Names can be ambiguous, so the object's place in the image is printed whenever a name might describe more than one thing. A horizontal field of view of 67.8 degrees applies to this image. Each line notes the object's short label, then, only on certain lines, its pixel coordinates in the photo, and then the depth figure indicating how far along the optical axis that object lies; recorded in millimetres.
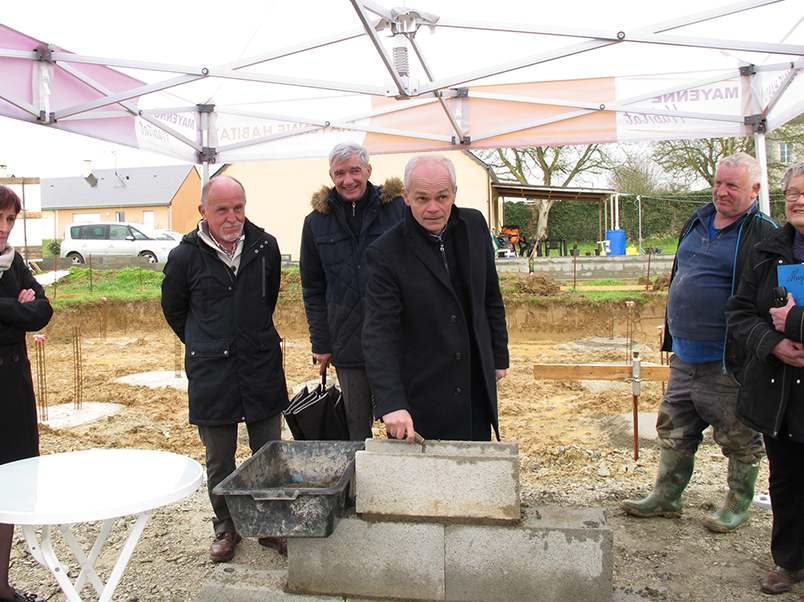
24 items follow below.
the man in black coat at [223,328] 3162
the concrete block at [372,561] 2471
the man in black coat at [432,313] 2545
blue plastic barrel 19016
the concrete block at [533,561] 2357
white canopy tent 3992
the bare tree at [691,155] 25812
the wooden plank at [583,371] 5301
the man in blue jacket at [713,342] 3150
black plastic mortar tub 2299
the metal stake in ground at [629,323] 11164
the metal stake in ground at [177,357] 9033
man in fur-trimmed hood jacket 3281
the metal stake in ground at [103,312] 14176
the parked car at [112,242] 20562
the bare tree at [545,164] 27886
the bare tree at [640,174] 28625
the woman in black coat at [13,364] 2641
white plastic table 1934
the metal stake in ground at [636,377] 4676
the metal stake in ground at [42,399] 6371
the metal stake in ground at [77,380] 7079
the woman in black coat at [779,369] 2572
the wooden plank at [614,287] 13649
